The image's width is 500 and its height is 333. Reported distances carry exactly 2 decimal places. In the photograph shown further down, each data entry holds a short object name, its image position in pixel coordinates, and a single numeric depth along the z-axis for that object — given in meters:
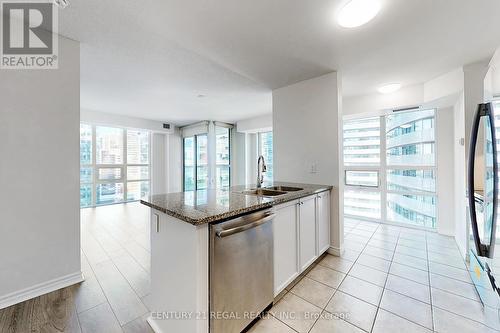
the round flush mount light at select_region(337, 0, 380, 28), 1.55
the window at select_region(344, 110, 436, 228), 3.70
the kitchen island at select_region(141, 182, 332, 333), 1.21
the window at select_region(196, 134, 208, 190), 6.40
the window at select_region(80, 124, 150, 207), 5.51
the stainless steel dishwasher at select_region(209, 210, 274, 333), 1.25
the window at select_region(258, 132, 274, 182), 6.42
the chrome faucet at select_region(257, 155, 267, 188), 2.67
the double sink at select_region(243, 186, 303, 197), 2.38
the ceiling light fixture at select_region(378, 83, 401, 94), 3.23
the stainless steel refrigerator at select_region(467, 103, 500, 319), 1.59
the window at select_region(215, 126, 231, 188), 6.46
